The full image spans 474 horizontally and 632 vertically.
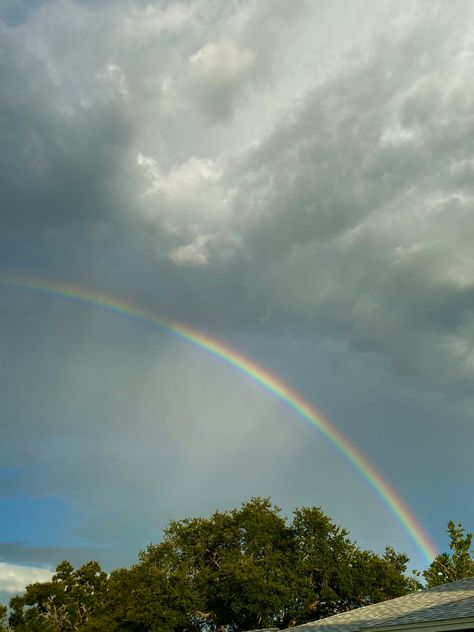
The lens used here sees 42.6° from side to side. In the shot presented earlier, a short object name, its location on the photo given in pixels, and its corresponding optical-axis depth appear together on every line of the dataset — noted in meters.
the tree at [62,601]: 67.69
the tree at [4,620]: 73.94
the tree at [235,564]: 47.84
